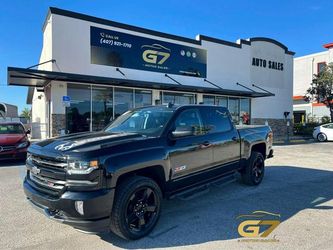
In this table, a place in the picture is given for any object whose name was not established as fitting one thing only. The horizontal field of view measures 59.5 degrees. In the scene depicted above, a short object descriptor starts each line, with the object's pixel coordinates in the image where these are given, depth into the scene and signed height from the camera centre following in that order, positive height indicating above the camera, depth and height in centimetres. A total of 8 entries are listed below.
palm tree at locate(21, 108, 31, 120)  8654 +186
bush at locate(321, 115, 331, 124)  3214 -11
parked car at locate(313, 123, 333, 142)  2155 -110
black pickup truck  361 -70
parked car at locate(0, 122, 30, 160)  1037 -89
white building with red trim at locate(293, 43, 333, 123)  3797 +545
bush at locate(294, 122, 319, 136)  2733 -101
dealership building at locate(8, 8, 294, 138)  1531 +288
